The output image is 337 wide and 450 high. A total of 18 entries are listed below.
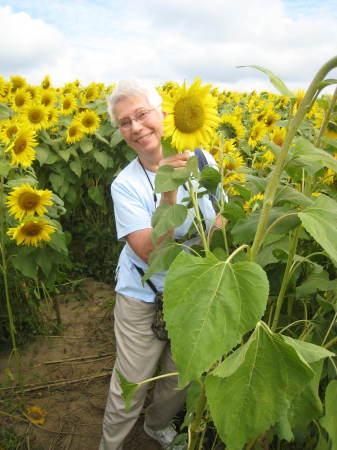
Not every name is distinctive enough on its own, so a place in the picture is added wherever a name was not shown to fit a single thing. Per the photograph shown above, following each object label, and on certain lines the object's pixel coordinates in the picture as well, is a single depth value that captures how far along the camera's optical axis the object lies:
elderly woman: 1.59
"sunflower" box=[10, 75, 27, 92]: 3.53
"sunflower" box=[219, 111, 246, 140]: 2.20
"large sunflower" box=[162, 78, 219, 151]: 0.96
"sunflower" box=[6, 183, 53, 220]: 1.86
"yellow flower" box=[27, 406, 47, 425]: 2.15
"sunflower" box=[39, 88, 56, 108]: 3.31
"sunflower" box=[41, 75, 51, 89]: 4.08
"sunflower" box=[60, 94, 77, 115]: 3.43
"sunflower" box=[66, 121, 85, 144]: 3.08
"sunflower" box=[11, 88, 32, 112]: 3.22
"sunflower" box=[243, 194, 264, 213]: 1.40
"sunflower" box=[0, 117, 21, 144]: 2.18
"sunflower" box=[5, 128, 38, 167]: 2.03
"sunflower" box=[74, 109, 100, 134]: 3.19
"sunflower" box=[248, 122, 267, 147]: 2.48
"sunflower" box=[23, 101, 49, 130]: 2.94
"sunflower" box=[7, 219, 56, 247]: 1.92
